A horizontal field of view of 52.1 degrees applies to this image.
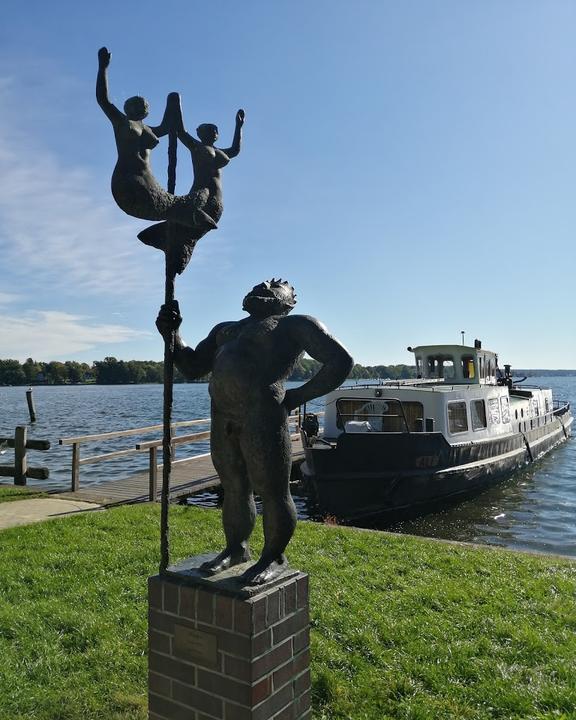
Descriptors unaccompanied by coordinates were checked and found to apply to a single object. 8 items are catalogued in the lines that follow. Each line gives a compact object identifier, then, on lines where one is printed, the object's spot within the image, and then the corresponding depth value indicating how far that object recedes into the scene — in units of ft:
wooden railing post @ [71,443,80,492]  35.76
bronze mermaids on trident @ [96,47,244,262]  10.09
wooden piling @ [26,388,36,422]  123.34
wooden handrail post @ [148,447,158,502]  33.55
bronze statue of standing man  10.25
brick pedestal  9.50
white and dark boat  40.01
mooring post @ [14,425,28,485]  37.01
